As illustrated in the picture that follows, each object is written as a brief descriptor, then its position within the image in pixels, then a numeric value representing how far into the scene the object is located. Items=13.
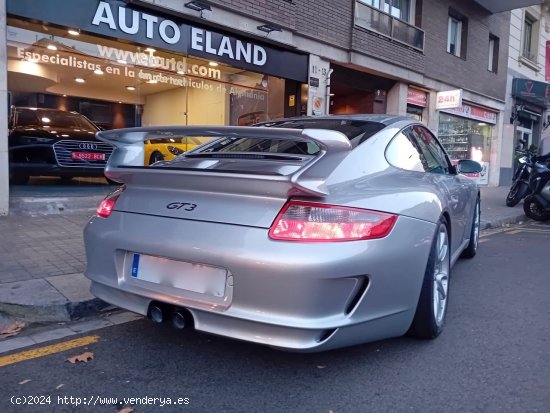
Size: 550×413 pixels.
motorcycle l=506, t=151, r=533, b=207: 10.38
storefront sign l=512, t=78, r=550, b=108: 17.98
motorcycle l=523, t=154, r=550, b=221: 9.34
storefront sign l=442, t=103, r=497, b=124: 15.93
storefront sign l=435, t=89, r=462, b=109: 13.63
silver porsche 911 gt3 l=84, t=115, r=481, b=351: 2.31
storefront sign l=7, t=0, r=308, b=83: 6.84
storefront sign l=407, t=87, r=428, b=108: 13.77
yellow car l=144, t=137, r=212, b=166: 7.62
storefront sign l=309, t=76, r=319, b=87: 10.33
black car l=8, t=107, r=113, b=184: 7.33
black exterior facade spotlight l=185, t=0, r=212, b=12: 7.98
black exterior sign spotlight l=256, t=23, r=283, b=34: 9.06
